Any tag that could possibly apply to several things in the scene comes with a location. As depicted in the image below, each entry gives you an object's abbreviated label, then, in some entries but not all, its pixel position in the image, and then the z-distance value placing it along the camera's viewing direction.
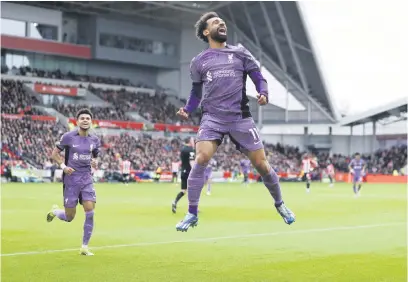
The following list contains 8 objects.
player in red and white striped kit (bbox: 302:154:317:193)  41.69
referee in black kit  23.03
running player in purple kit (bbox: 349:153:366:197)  36.14
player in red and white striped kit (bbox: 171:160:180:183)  53.53
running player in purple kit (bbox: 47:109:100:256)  12.71
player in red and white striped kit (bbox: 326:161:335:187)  52.75
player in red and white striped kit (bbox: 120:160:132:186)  49.25
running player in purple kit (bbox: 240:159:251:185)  49.72
